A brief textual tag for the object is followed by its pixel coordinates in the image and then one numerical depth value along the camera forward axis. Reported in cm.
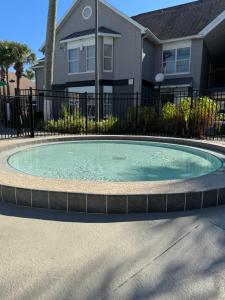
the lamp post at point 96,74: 1277
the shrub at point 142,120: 1150
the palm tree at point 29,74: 3174
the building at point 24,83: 4122
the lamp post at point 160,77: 1476
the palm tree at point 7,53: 2375
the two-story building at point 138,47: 1658
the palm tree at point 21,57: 2450
